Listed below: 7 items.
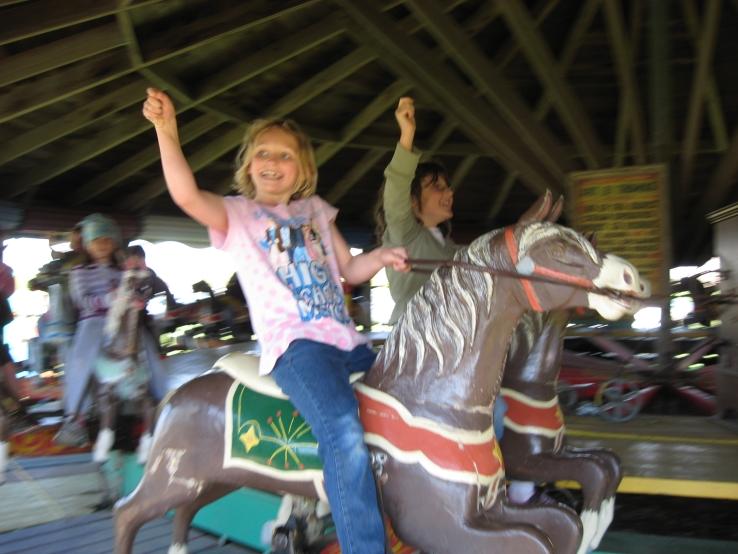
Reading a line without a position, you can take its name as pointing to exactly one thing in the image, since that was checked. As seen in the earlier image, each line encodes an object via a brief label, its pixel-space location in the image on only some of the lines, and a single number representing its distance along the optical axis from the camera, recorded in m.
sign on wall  4.39
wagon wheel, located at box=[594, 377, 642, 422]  3.91
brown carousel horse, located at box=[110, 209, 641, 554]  1.48
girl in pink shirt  1.57
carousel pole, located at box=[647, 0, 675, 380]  4.30
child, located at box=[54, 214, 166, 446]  3.29
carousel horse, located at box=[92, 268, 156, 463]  3.21
